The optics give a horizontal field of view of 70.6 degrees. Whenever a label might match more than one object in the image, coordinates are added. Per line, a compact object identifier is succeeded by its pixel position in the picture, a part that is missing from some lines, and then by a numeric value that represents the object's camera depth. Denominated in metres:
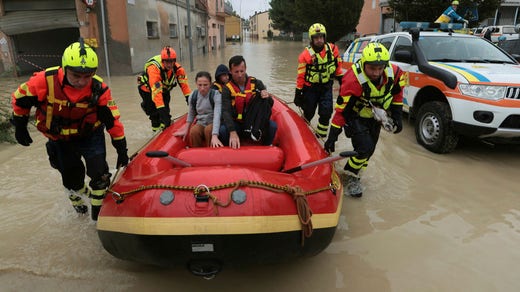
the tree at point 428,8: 13.52
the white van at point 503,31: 16.30
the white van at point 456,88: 4.18
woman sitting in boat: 3.69
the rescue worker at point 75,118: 2.56
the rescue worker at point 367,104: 3.48
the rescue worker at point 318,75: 4.91
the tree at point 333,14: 22.69
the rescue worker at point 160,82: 4.69
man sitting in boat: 3.50
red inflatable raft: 2.13
